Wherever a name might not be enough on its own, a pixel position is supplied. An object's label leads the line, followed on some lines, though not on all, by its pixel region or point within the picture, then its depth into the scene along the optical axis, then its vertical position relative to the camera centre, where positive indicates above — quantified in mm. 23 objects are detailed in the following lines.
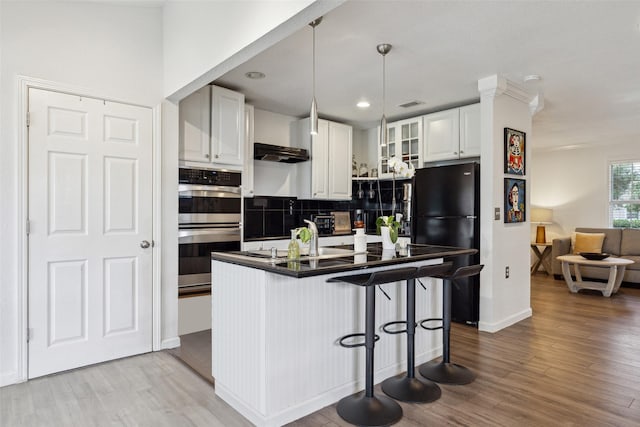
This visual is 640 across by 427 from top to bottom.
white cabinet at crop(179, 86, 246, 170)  3758 +849
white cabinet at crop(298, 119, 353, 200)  5059 +663
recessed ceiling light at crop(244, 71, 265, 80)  3645 +1296
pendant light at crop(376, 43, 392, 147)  3039 +693
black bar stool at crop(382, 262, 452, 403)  2502 -1103
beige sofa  6148 -588
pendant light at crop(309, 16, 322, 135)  2574 +635
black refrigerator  4008 -19
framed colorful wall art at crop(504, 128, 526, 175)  4062 +663
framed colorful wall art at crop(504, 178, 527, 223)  4090 +153
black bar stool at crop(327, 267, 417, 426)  2209 -1080
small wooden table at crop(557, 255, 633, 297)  5527 -853
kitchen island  2162 -697
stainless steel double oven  3717 -72
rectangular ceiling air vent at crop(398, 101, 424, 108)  4585 +1291
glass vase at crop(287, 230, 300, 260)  2469 -232
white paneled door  2803 -129
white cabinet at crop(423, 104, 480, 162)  4410 +931
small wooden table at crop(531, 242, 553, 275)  7509 -842
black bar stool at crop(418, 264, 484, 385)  2746 -1093
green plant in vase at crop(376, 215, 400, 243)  2982 -83
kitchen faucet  2690 -186
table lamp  7578 -93
